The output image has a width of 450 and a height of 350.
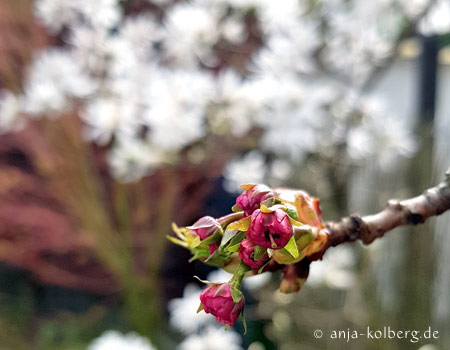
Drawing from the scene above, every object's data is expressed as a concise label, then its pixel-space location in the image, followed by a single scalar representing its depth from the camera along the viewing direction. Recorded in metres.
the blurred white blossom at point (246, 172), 0.75
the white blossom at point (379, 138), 0.71
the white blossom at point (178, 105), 0.67
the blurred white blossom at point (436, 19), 0.62
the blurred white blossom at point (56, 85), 0.76
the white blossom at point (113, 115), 0.73
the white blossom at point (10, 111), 0.83
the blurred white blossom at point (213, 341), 0.67
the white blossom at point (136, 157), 0.75
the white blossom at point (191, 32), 0.69
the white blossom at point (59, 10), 0.75
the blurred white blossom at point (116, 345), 0.53
